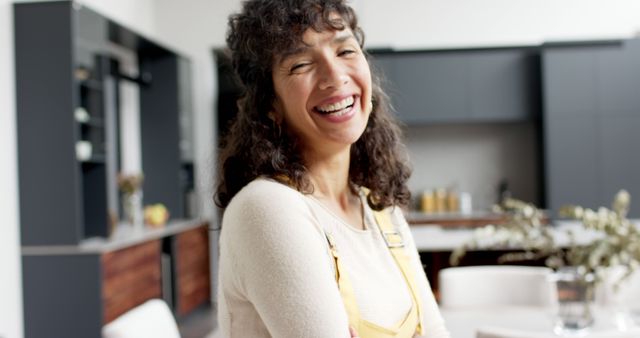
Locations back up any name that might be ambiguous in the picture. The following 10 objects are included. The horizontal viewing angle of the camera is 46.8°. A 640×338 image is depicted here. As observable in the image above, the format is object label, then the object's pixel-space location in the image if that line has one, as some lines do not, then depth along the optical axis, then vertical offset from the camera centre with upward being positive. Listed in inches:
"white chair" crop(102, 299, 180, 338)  77.9 -16.5
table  95.3 -21.3
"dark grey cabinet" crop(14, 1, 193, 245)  166.7 +14.9
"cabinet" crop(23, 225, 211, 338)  169.2 -26.1
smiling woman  39.6 -2.0
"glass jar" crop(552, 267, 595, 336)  89.4 -17.2
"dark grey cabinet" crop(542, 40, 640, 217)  252.7 +14.5
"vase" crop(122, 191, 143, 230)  221.6 -10.1
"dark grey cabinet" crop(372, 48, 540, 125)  260.8 +28.8
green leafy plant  83.6 -8.6
